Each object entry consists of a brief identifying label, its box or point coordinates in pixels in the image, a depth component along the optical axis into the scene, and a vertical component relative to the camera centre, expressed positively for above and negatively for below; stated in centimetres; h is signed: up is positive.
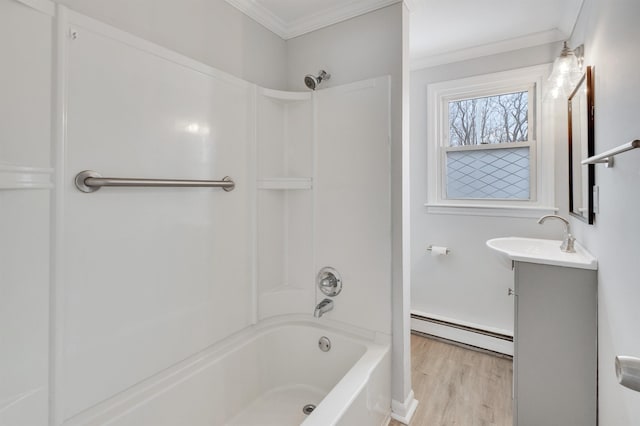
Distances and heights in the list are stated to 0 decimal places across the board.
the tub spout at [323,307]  176 -57
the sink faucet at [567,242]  171 -17
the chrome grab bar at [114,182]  106 +12
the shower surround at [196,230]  105 -9
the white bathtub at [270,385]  120 -83
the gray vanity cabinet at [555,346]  146 -67
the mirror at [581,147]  149 +38
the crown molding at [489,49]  218 +131
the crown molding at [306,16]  172 +121
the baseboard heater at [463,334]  237 -102
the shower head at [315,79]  181 +82
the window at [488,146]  233 +56
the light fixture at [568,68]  172 +86
